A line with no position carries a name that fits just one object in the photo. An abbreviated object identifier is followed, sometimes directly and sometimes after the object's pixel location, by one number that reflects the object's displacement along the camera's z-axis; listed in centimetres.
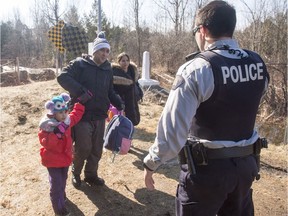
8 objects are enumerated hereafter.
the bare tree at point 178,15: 2647
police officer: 188
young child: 333
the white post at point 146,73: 1197
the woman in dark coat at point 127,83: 511
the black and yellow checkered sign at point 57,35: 1294
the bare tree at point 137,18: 2553
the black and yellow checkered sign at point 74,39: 1231
